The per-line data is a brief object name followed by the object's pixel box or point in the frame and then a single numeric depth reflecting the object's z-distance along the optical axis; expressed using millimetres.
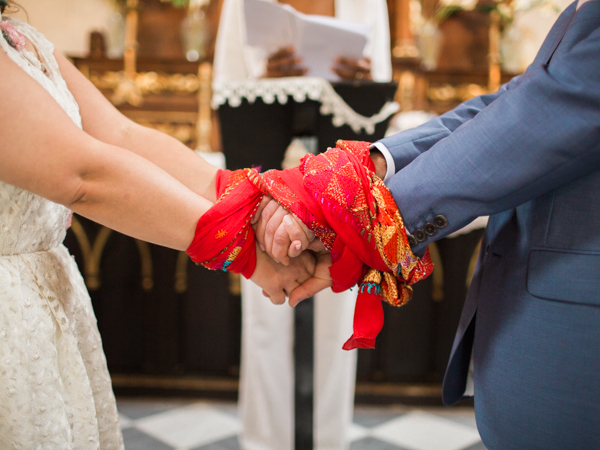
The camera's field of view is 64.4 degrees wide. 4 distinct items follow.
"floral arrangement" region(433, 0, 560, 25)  2773
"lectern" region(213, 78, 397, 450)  1168
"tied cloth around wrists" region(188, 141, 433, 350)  760
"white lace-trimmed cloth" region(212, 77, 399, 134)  1137
